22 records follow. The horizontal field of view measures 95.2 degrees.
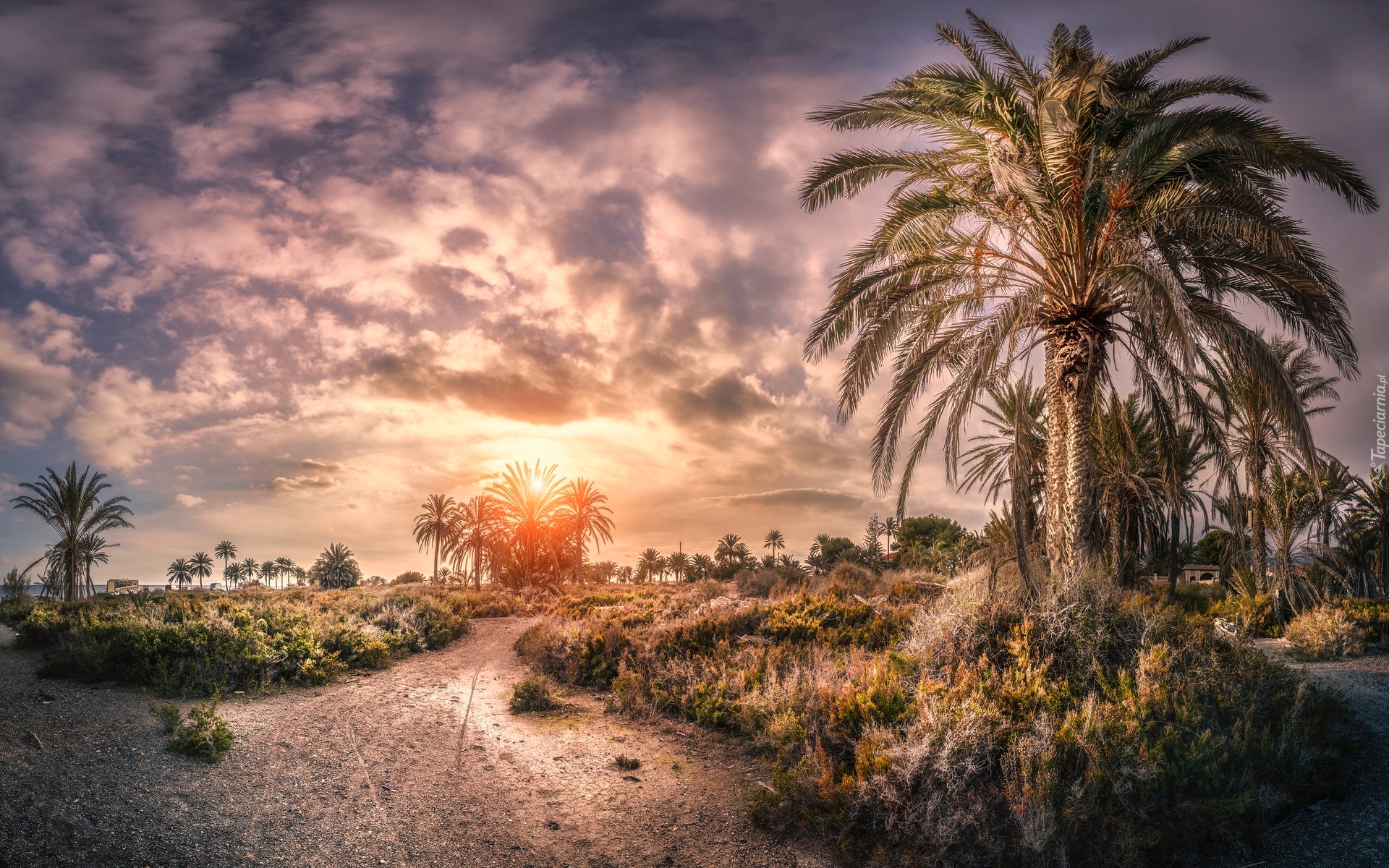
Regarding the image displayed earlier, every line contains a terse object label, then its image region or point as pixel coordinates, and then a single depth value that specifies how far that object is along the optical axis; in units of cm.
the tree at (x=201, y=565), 10206
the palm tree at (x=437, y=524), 5697
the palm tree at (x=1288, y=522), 1442
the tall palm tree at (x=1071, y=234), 909
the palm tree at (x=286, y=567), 10631
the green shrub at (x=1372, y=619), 1108
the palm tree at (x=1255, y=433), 1482
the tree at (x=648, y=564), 8662
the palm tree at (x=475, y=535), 4825
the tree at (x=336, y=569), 8500
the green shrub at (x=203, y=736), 665
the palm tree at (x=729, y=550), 7769
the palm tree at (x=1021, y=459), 959
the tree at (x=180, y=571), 10088
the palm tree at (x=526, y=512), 4012
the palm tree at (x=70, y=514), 2998
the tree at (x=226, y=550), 10144
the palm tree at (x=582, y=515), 4381
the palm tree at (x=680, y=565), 7931
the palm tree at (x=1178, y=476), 1280
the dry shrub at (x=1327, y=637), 1043
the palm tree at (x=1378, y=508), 2655
